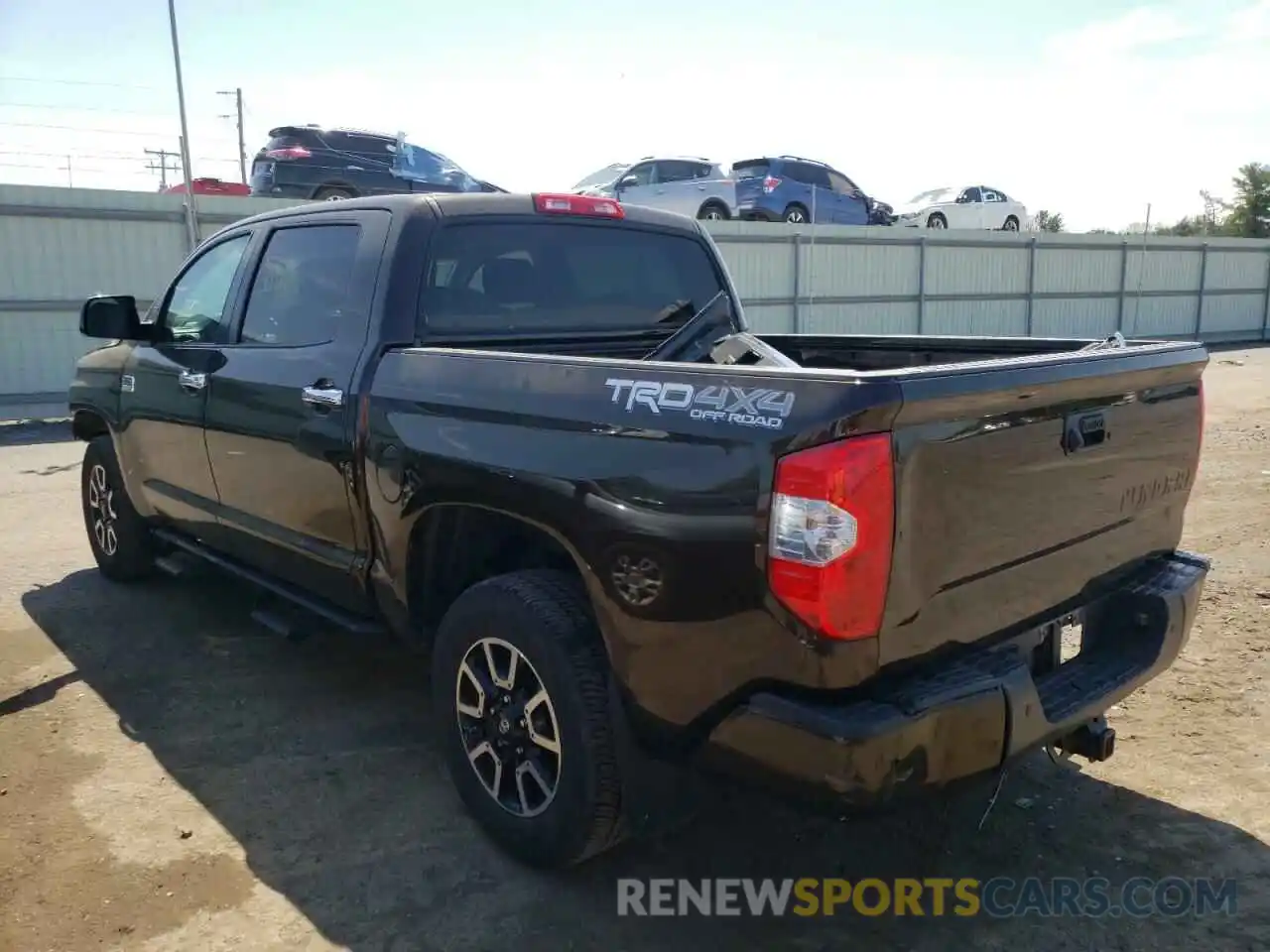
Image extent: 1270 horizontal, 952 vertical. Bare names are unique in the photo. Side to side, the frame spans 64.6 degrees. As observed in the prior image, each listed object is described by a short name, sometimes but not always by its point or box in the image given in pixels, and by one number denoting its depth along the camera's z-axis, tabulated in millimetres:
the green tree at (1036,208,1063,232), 57844
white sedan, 25750
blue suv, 20406
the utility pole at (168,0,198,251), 12411
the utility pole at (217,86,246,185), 24062
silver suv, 19312
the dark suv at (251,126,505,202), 15148
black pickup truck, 2143
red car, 19922
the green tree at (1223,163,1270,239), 53188
